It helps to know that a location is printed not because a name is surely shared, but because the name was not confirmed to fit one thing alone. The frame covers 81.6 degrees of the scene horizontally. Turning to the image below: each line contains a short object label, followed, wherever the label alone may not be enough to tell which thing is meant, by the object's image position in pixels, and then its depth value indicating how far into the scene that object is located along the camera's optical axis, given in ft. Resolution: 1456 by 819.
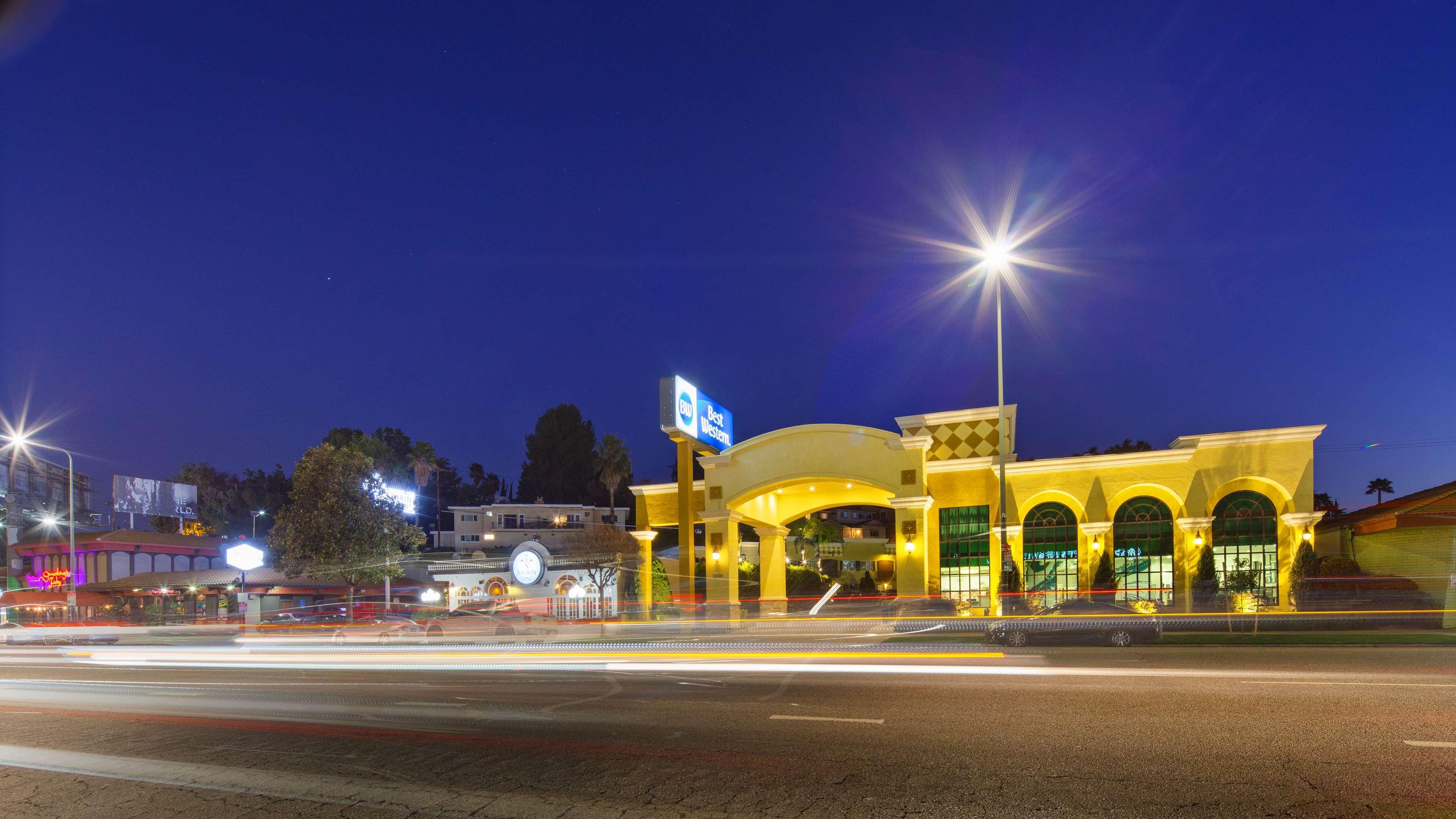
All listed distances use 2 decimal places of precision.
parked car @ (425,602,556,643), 86.84
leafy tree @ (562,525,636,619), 136.56
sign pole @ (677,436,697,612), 102.32
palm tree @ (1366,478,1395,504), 226.79
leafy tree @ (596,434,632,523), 262.06
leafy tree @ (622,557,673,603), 111.04
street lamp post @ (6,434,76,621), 122.93
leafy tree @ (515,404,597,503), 301.84
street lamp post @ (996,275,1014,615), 74.69
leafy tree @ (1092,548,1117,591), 87.30
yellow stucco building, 84.12
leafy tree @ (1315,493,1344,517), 136.00
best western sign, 94.17
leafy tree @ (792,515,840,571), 221.87
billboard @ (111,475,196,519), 221.25
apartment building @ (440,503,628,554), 236.43
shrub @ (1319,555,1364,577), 82.38
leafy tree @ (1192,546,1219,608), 83.51
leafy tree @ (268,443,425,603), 119.96
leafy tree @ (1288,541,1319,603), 80.53
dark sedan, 66.95
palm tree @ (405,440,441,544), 282.77
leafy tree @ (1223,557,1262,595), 83.41
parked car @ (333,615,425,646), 83.76
